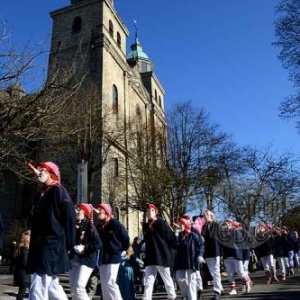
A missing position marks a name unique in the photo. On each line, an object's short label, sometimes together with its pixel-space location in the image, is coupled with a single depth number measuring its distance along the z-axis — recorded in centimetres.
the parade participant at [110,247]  643
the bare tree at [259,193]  3262
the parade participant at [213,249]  858
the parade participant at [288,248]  1557
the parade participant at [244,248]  1191
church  2867
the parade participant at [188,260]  756
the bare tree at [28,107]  965
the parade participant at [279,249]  1409
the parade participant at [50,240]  429
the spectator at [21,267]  895
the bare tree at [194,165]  2505
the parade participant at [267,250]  1309
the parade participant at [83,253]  605
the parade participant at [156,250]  726
